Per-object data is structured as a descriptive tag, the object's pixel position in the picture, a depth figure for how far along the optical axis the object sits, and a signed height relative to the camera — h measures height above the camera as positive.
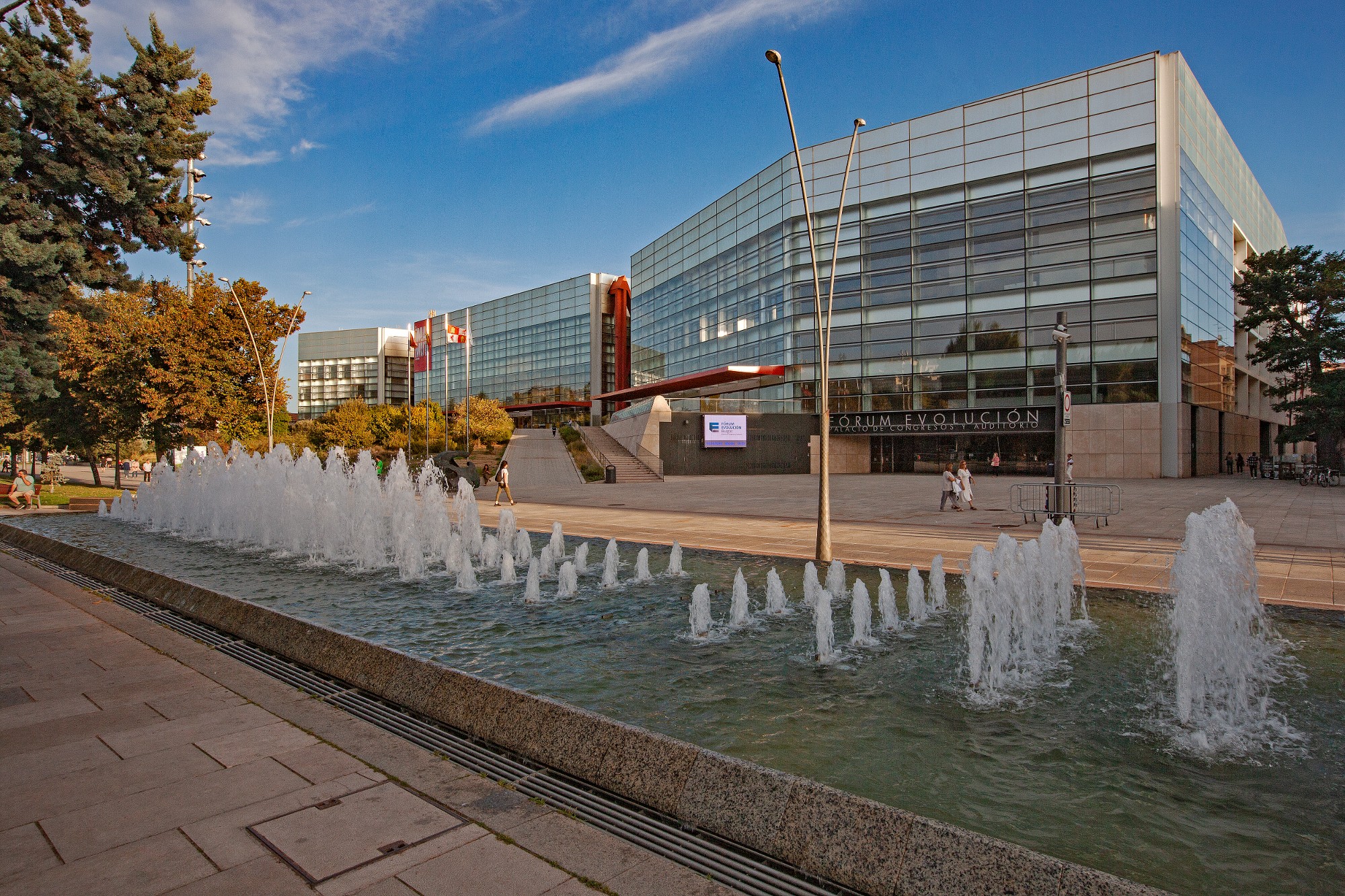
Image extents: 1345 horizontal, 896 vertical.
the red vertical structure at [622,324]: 85.06 +15.01
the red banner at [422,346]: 47.66 +7.04
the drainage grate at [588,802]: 3.24 -1.92
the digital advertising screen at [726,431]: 46.17 +1.23
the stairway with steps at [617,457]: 42.62 -0.43
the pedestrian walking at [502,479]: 26.07 -0.99
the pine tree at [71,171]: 22.20 +9.45
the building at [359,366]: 108.56 +13.02
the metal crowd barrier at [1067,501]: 17.89 -1.85
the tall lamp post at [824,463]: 12.66 -0.25
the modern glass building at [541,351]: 86.81 +12.96
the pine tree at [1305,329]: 41.38 +7.15
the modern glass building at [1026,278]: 41.78 +11.07
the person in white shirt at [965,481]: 23.42 -1.03
